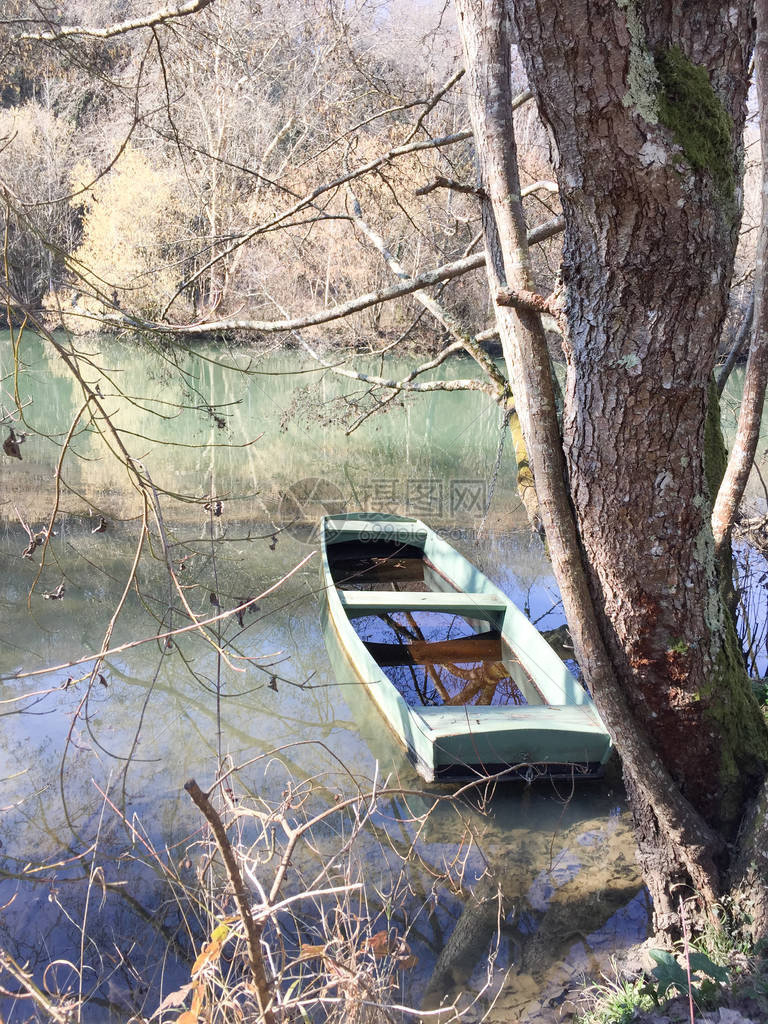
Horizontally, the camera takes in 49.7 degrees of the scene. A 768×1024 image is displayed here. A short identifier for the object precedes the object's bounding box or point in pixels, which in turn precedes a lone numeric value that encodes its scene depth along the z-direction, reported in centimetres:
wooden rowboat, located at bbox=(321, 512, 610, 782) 369
